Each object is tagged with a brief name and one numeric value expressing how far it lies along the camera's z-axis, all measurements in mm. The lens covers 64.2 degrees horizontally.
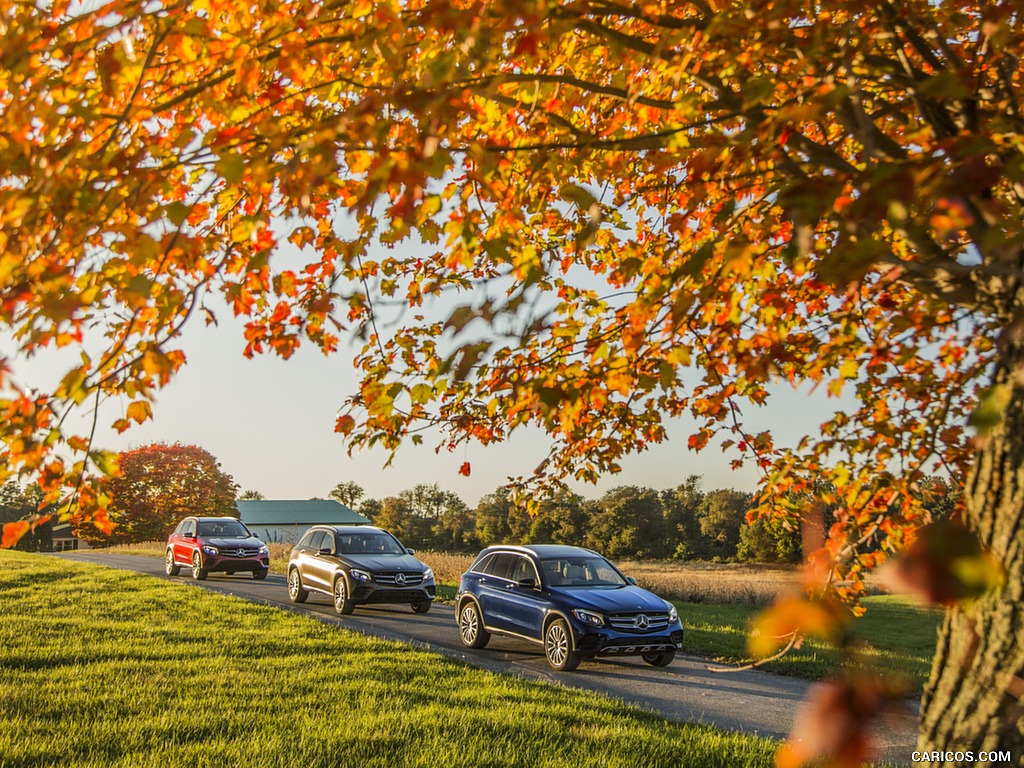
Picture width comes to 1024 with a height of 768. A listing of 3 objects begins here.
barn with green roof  91556
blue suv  11109
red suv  22953
